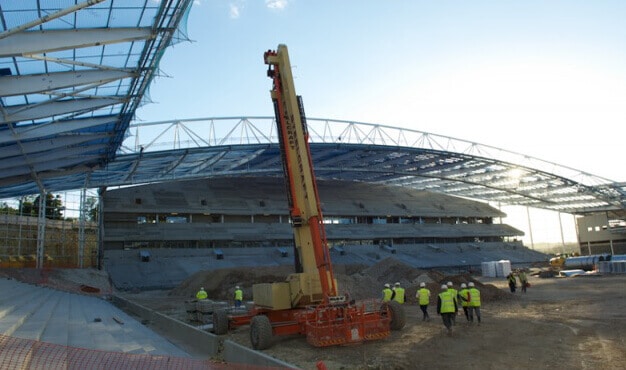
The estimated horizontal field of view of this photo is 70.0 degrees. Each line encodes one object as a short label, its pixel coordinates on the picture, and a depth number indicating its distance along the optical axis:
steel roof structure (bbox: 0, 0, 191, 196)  14.12
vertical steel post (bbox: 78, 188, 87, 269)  40.59
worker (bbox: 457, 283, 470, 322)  14.95
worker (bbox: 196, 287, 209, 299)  20.15
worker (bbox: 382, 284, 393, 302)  18.20
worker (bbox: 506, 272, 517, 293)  26.31
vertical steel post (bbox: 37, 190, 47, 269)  36.89
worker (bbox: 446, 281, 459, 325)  13.69
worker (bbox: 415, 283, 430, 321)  16.20
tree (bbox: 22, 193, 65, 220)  42.84
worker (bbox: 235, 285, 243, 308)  20.80
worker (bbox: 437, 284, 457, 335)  13.44
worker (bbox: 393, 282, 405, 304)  18.19
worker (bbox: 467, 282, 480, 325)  14.92
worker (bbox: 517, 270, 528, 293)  26.17
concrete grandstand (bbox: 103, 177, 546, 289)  46.72
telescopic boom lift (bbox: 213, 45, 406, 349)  11.24
